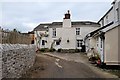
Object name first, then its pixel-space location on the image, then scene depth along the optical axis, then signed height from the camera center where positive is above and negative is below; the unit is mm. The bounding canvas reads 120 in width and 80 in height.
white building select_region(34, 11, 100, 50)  13976 +1464
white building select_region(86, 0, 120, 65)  6369 -226
